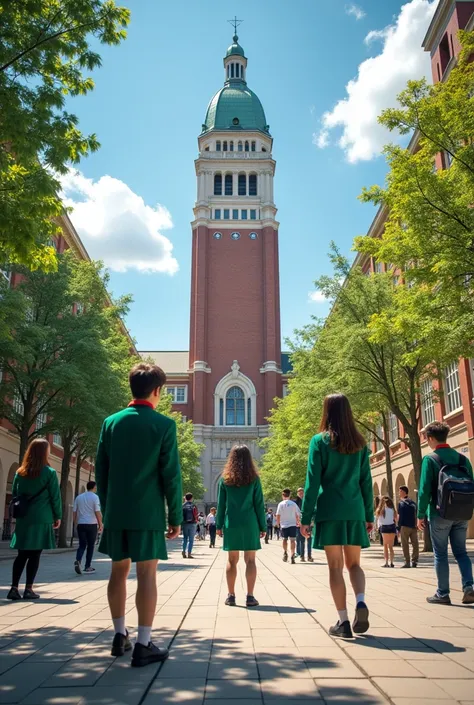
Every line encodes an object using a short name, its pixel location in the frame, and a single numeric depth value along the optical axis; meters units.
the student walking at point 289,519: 15.39
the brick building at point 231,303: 59.25
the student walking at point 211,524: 26.45
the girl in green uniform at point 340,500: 5.07
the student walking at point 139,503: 4.14
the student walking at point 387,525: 13.84
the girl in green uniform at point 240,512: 7.27
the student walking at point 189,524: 17.95
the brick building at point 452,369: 22.55
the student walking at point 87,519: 11.34
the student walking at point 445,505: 6.95
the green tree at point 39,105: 8.50
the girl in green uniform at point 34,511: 7.64
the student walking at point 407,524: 13.48
